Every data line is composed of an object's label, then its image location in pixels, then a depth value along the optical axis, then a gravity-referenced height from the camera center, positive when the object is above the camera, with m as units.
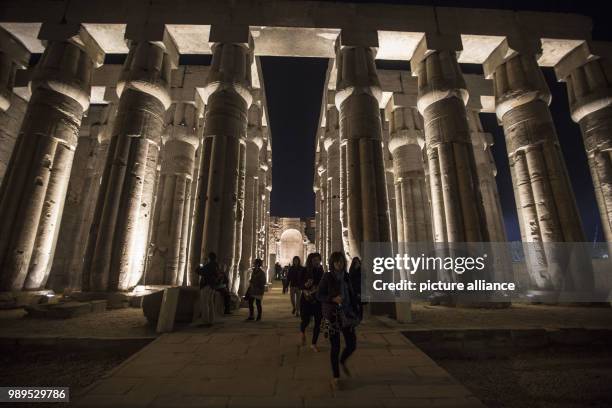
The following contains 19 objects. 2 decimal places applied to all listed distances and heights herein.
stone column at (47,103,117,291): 12.09 +3.58
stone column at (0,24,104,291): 7.75 +3.33
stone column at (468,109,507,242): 13.35 +4.52
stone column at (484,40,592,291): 8.98 +3.51
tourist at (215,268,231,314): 6.44 -0.31
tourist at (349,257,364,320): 4.96 +0.09
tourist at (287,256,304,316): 6.64 -0.12
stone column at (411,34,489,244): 8.54 +4.18
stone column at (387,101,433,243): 13.35 +4.89
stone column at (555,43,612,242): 10.12 +5.99
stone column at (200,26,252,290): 7.74 +3.86
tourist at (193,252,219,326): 5.56 -0.34
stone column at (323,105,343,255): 12.70 +4.83
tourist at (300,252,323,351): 4.28 -0.44
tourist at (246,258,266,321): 6.21 -0.31
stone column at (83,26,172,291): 7.74 +2.99
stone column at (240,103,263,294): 13.15 +4.96
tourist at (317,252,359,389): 3.08 -0.35
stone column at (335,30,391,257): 7.73 +4.03
